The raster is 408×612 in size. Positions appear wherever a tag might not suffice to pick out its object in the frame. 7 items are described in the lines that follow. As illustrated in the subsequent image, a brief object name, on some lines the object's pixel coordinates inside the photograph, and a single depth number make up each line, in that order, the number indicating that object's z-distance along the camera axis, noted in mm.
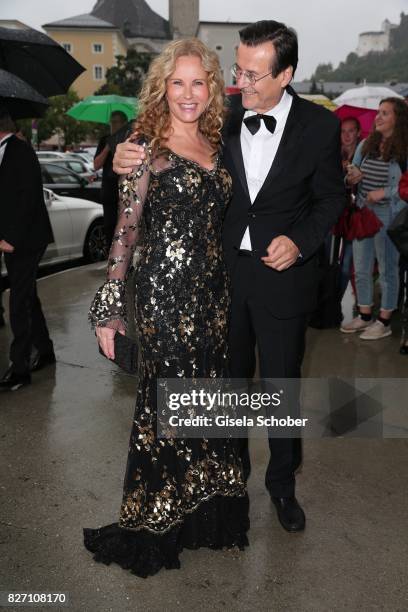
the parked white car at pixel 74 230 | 9141
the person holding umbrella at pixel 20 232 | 4258
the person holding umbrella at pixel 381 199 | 5219
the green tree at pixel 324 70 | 162175
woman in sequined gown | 2309
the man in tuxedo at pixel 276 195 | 2473
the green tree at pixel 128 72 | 63938
